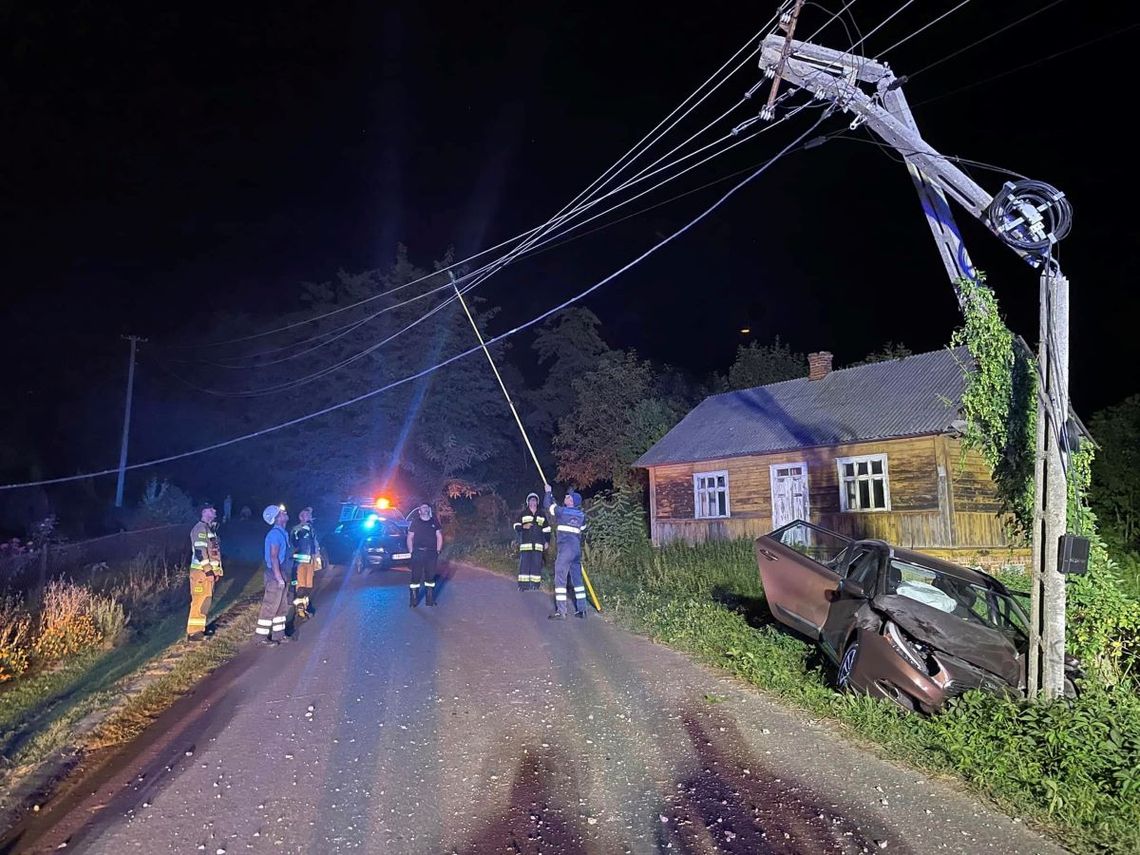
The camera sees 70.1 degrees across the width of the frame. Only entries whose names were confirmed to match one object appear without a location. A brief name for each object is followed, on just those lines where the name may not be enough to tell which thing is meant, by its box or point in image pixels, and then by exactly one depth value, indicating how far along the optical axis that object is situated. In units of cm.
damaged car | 614
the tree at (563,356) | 3781
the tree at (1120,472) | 1922
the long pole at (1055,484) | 595
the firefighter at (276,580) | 991
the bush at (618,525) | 2000
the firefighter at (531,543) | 1438
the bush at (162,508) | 2605
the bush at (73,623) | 923
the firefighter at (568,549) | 1161
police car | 1858
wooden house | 1852
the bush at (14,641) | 838
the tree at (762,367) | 3694
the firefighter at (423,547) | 1312
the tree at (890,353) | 3505
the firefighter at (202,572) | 1055
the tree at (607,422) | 3266
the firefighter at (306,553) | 1280
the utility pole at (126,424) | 3051
